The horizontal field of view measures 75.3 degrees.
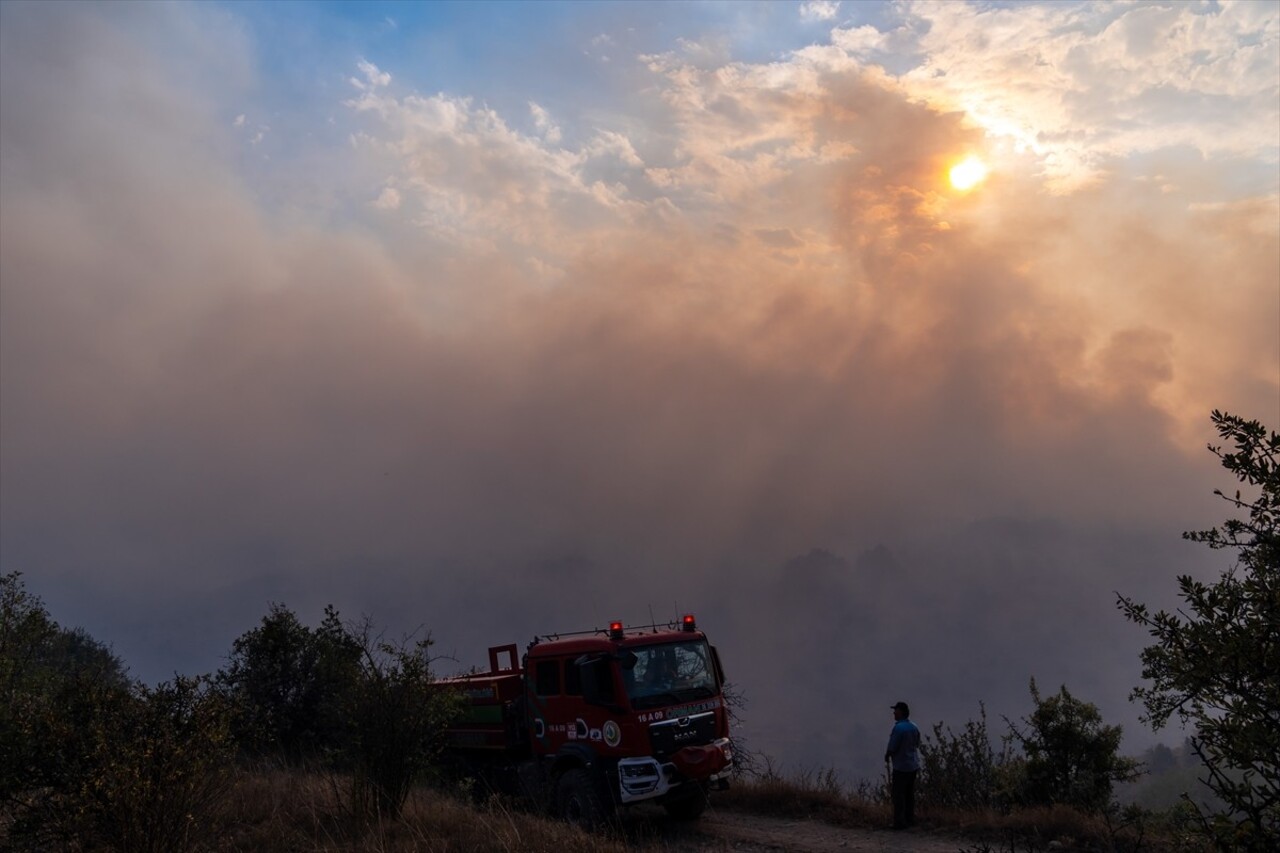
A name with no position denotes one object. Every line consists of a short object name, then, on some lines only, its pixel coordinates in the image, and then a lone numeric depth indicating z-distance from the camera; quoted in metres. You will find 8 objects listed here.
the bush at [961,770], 15.24
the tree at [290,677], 22.17
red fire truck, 13.55
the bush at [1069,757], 15.15
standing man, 13.66
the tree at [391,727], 11.19
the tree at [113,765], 7.60
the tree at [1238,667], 3.60
